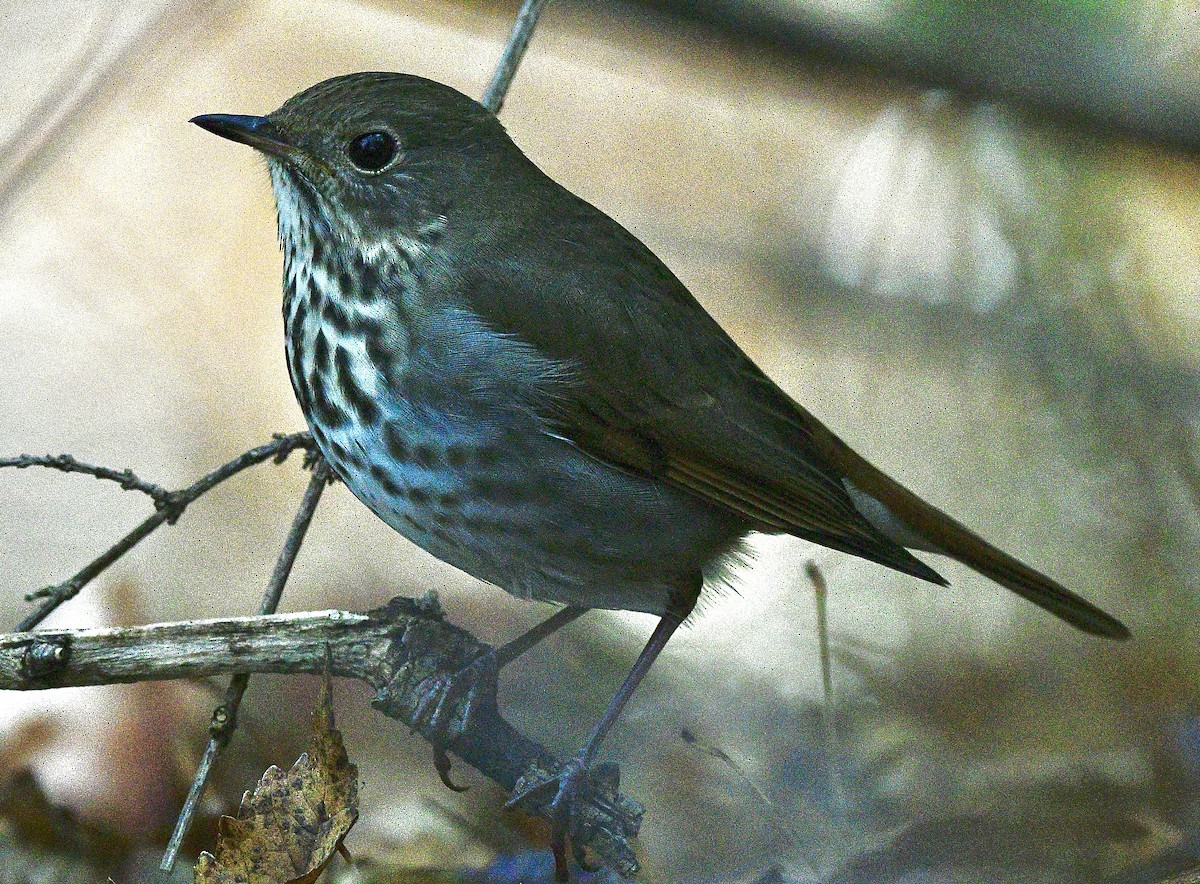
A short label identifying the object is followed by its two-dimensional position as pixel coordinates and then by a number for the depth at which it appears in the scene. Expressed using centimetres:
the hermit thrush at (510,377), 469
